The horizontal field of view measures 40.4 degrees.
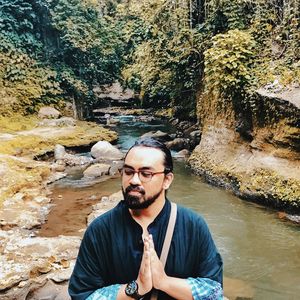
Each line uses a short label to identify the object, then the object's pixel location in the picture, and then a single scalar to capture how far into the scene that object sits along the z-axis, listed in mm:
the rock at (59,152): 14852
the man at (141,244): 2016
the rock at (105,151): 15111
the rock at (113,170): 13023
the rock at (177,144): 16278
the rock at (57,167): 13355
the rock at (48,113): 20391
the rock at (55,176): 12073
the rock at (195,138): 16422
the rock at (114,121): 23812
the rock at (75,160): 14422
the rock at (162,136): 17434
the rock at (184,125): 20031
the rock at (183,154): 14883
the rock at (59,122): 19078
